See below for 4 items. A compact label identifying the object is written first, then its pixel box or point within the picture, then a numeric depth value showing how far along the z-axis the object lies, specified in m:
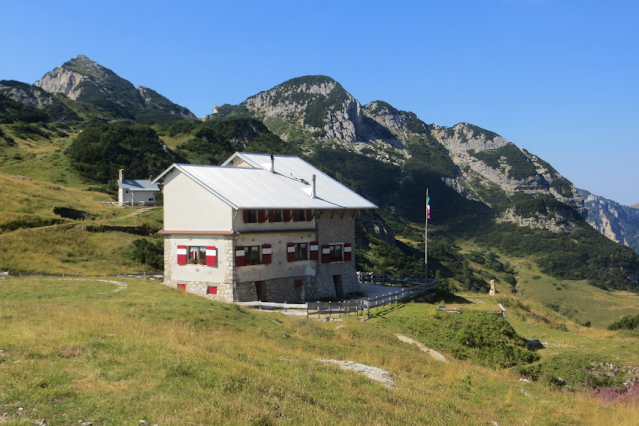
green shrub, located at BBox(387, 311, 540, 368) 24.52
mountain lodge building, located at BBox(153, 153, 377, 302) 33.66
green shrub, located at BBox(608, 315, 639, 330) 38.69
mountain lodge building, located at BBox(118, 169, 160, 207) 78.88
